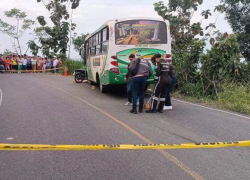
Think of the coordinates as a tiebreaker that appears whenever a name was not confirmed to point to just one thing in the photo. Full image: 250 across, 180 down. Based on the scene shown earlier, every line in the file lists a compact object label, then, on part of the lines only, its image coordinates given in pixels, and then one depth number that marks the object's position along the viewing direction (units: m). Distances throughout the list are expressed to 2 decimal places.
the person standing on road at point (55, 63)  30.72
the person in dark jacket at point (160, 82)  8.73
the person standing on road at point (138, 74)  8.60
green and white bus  11.40
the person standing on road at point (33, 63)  32.59
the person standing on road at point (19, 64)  32.02
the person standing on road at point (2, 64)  30.46
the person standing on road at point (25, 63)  32.12
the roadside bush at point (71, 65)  28.48
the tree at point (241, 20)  21.94
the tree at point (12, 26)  38.50
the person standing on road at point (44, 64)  32.59
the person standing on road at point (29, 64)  32.50
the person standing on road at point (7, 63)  31.22
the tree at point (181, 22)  17.25
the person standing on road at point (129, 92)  10.00
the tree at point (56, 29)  32.03
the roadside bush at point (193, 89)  12.47
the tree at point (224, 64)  12.02
